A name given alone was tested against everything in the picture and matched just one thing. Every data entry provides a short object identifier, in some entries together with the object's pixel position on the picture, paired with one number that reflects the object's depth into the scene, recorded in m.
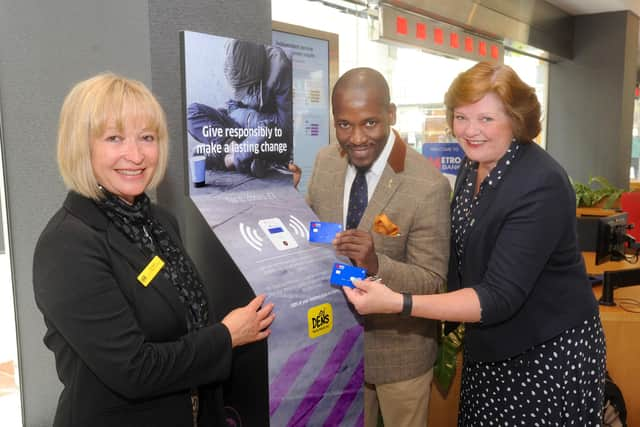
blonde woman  1.14
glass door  2.43
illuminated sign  4.11
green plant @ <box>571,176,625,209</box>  5.50
